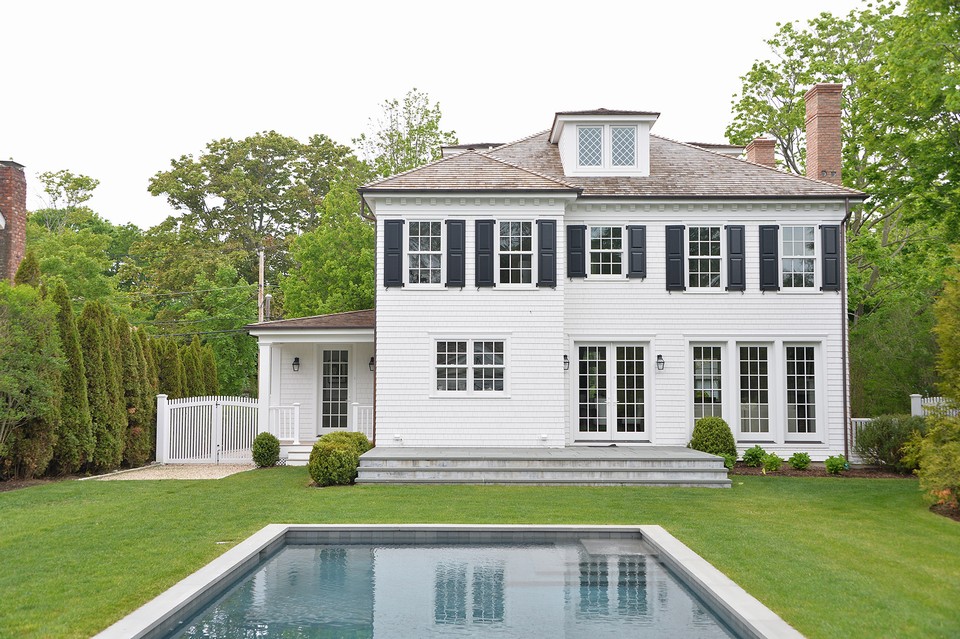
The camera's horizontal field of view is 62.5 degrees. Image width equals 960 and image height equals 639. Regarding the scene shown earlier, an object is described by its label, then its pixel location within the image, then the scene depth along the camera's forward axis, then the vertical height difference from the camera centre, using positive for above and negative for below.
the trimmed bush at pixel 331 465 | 14.14 -1.81
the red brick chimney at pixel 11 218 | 21.16 +3.93
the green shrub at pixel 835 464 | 15.77 -2.01
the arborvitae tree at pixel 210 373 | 24.18 -0.28
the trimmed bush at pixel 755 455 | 16.34 -1.89
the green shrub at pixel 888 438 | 16.03 -1.53
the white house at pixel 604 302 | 16.55 +1.32
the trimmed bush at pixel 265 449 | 17.44 -1.89
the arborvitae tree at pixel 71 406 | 15.38 -0.84
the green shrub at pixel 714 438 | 16.09 -1.51
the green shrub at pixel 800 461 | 16.23 -1.99
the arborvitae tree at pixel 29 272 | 15.35 +1.79
